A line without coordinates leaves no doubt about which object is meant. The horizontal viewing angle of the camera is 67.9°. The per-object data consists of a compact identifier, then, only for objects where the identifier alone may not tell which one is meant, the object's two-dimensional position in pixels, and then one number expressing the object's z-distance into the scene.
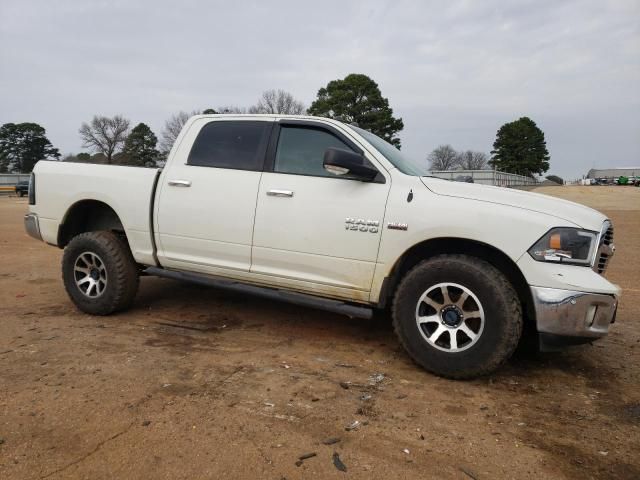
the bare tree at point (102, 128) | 54.84
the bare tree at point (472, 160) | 73.06
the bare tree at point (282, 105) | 49.25
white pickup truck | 3.12
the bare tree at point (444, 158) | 73.25
